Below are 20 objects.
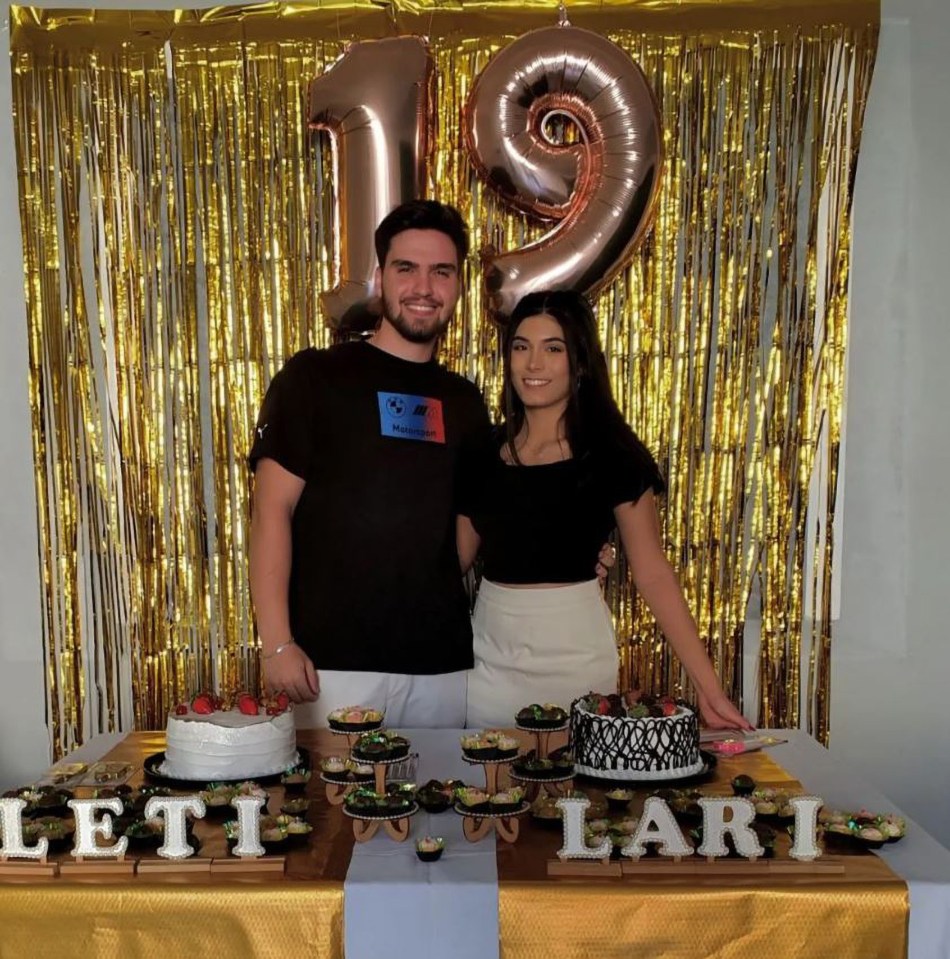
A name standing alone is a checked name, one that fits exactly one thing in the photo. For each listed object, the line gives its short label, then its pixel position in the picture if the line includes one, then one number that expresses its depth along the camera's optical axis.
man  1.93
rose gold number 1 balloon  2.11
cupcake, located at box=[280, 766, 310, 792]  1.27
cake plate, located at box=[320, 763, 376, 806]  1.18
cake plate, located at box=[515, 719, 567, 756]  1.30
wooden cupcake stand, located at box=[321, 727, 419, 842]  1.06
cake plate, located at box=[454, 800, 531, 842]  1.08
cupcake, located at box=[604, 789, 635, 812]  1.18
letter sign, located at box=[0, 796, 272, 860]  1.04
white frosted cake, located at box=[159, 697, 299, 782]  1.30
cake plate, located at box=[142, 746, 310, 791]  1.29
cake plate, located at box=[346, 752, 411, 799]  1.17
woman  1.86
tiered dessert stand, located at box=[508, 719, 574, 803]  1.17
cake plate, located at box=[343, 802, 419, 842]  1.09
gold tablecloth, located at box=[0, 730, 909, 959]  0.99
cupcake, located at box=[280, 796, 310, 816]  1.16
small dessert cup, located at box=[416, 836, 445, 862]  1.04
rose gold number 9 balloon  2.05
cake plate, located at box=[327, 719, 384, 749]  1.28
